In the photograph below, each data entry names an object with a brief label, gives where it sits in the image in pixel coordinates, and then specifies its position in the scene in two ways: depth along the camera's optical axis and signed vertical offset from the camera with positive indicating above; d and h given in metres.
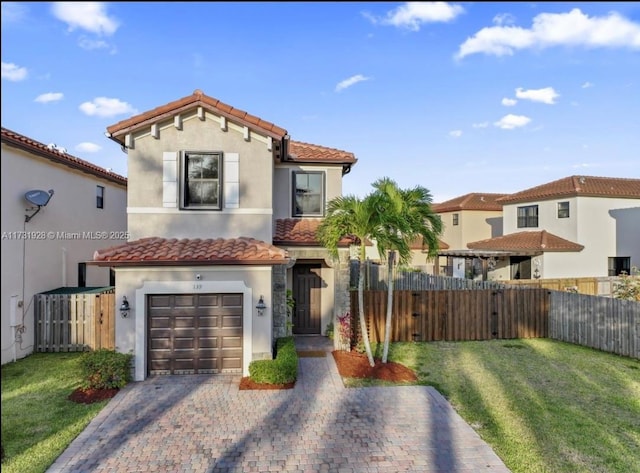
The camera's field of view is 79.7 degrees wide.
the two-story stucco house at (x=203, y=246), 9.70 -0.16
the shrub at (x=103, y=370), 8.94 -3.07
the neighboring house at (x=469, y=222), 35.03 +1.68
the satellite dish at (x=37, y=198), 11.30 +1.25
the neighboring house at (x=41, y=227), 10.94 +0.43
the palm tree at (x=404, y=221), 9.76 +0.50
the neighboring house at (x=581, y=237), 24.67 +0.22
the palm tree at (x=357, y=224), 9.84 +0.43
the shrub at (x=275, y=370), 9.29 -3.18
